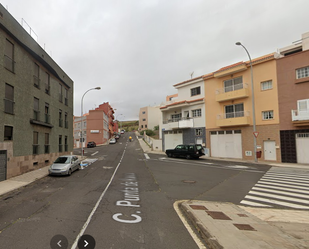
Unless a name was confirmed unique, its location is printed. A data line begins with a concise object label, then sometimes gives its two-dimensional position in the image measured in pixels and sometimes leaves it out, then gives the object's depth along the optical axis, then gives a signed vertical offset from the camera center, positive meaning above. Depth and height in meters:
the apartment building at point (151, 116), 91.62 +9.97
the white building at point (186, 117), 30.27 +3.24
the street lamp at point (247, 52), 19.63 +6.14
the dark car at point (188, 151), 24.44 -1.83
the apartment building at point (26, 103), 13.37 +3.15
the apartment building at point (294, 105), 19.84 +3.07
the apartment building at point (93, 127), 55.69 +3.23
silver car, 14.07 -2.00
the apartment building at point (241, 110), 22.44 +3.24
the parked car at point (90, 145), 47.99 -1.59
